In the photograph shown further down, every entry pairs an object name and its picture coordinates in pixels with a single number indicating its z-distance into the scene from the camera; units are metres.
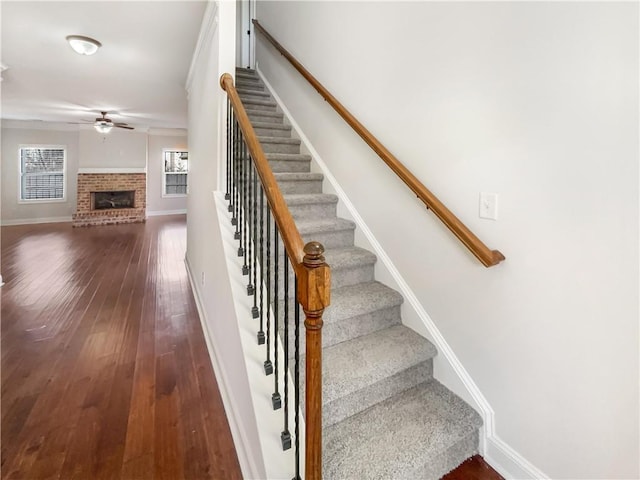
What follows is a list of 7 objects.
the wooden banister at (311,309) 0.92
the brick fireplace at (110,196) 8.58
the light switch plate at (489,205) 1.46
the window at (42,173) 8.23
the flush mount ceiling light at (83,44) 2.99
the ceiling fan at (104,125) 6.41
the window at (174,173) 9.93
